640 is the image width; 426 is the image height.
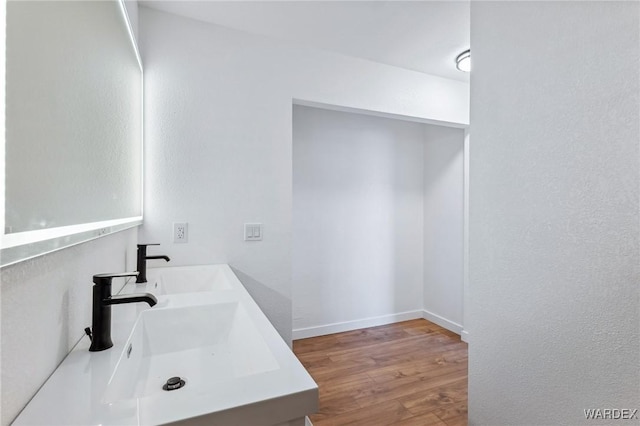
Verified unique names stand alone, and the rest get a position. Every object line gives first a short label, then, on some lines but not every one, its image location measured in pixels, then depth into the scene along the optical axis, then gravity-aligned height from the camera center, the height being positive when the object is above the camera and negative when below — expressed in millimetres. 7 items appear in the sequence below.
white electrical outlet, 1792 -114
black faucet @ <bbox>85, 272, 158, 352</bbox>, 709 -223
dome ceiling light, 2229 +1160
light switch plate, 1954 -121
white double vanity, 504 -331
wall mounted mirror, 460 +184
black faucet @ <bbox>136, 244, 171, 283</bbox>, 1439 -236
